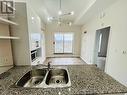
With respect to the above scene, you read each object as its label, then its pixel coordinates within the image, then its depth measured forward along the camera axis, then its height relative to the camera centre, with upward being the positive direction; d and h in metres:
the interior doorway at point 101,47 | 4.01 -0.30
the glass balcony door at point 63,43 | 6.89 -0.07
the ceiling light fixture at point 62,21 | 2.93 +1.54
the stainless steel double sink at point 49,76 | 1.36 -0.62
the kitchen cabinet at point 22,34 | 1.42 +0.15
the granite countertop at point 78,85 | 0.83 -0.51
